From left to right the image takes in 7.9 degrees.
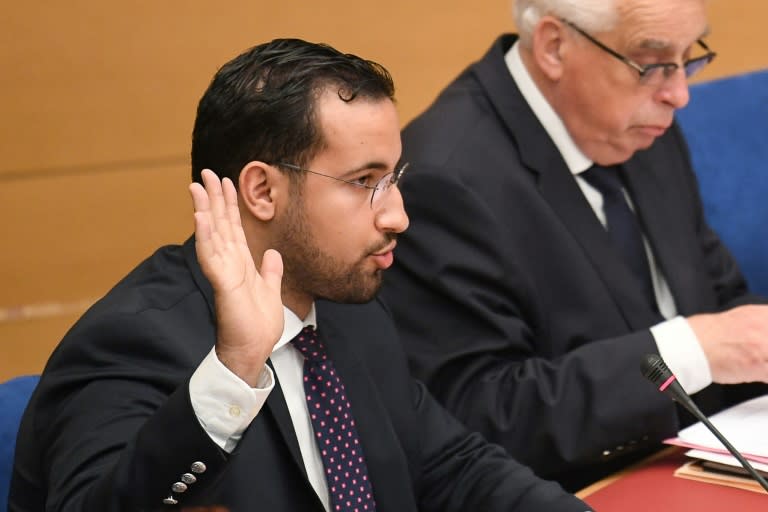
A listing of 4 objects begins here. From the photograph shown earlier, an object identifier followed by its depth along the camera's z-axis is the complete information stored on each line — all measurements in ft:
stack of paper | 18.75
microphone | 18.19
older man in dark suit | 19.45
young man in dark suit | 17.74
